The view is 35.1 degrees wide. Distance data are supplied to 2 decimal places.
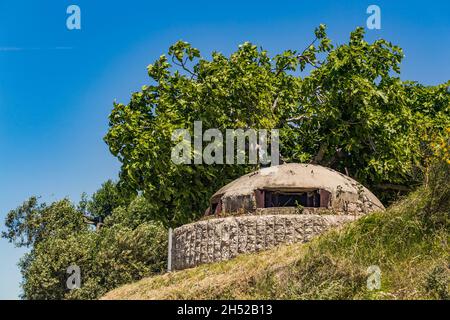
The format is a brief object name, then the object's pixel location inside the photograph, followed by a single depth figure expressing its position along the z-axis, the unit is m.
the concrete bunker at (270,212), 22.44
